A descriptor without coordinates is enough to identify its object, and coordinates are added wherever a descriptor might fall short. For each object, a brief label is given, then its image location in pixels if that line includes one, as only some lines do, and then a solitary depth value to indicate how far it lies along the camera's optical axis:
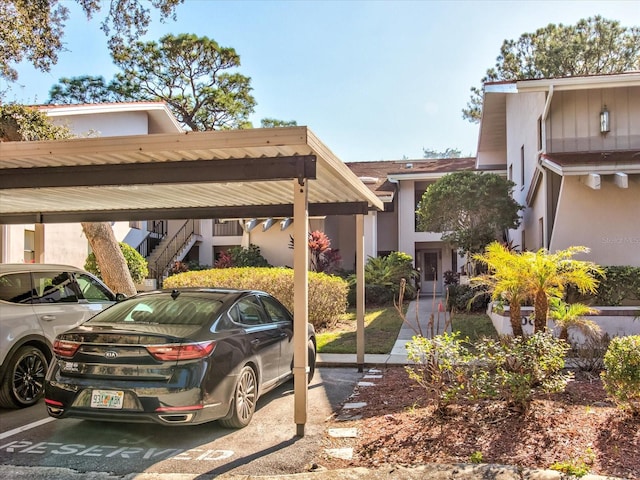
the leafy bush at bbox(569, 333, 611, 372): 7.73
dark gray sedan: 5.13
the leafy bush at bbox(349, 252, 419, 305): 18.05
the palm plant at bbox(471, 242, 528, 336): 7.16
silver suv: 6.65
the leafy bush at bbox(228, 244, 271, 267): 21.96
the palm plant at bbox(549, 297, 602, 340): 8.47
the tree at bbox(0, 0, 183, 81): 11.14
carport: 5.52
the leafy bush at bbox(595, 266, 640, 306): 11.17
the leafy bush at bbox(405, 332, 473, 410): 5.52
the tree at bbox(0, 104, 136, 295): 11.85
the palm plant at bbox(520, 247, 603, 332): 7.20
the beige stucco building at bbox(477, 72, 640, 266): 12.55
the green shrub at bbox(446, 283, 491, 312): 14.66
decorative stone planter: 10.44
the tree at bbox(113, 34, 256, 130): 30.81
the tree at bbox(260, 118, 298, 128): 36.50
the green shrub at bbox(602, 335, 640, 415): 5.09
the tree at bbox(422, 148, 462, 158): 58.84
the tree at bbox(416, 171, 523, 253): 16.02
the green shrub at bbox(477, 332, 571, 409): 5.23
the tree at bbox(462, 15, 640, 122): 32.59
